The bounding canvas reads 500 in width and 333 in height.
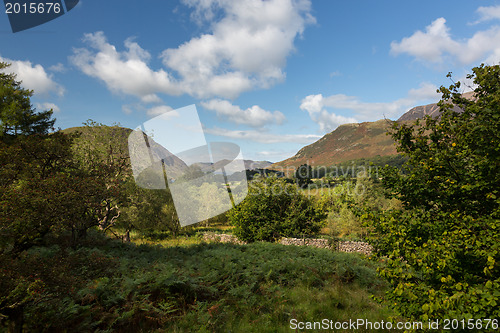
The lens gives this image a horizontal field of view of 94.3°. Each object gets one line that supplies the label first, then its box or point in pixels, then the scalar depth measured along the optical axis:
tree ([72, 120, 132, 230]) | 19.00
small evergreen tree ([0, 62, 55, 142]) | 18.00
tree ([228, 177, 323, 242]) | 27.06
